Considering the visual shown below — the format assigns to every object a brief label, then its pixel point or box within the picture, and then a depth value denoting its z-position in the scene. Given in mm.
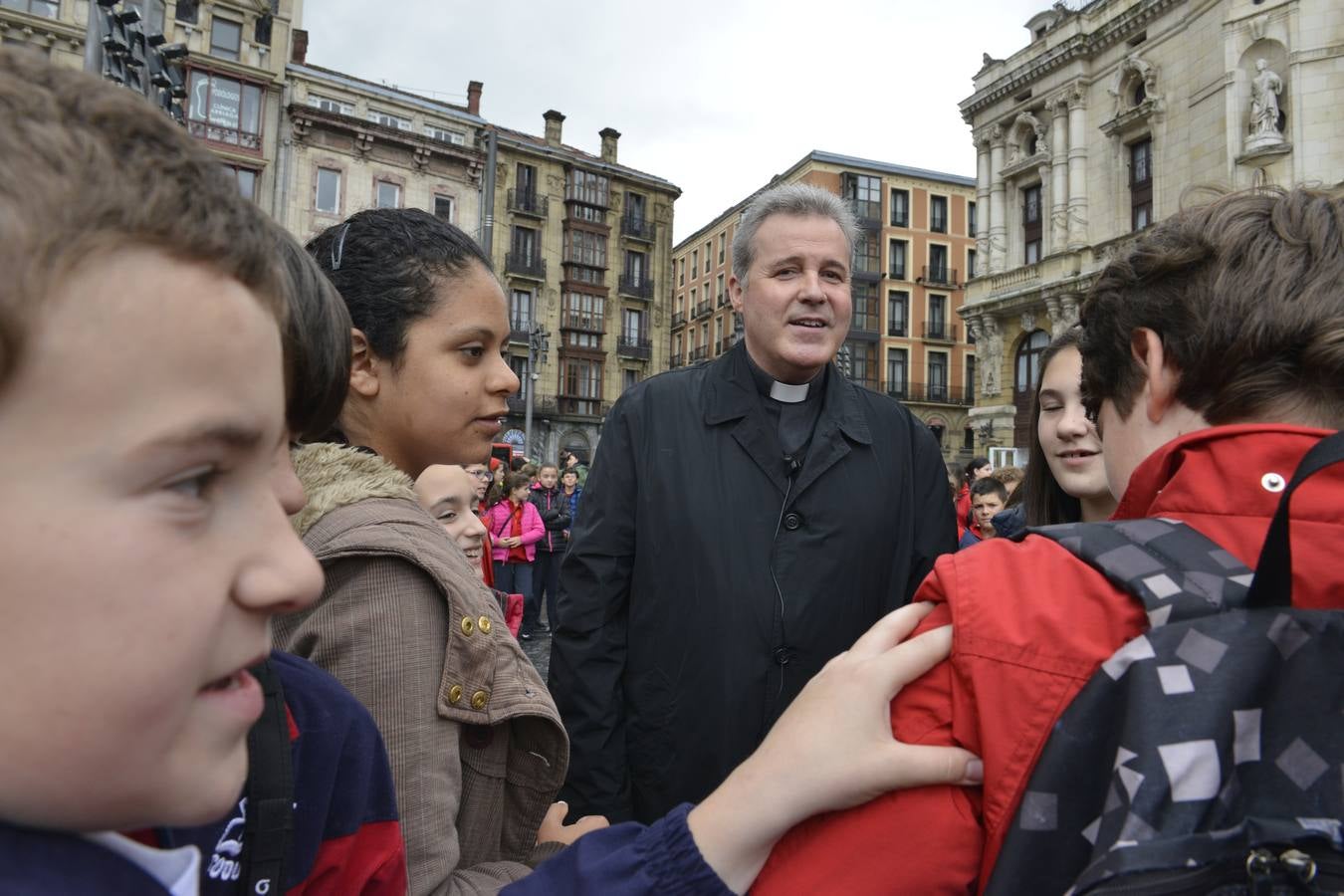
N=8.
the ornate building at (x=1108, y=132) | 20672
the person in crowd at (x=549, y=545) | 10586
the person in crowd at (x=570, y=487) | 13456
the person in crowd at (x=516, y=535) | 9641
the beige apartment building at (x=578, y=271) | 38094
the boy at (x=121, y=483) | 499
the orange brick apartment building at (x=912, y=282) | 45844
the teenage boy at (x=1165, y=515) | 890
